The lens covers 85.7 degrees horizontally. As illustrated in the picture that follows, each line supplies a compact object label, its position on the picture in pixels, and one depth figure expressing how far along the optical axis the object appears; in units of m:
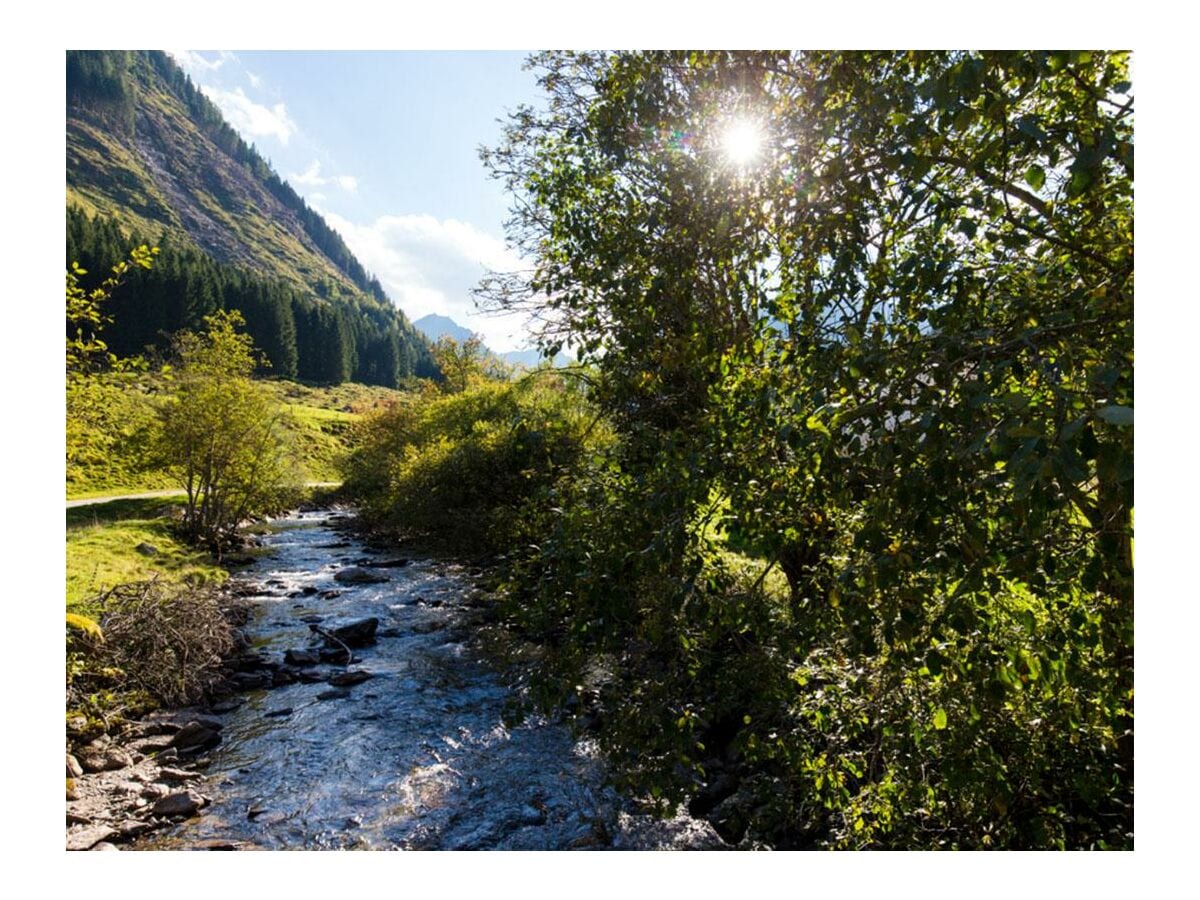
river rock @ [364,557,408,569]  20.33
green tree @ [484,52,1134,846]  2.49
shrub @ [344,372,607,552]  14.97
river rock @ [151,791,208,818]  6.81
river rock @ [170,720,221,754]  8.35
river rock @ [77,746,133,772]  7.61
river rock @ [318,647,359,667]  11.68
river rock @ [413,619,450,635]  13.55
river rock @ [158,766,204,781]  7.53
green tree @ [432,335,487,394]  42.34
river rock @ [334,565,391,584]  18.06
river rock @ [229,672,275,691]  10.37
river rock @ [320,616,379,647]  12.59
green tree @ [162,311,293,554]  20.25
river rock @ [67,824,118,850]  6.22
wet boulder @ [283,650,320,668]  11.49
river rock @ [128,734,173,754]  8.20
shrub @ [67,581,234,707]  8.95
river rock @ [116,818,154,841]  6.44
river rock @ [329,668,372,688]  10.62
